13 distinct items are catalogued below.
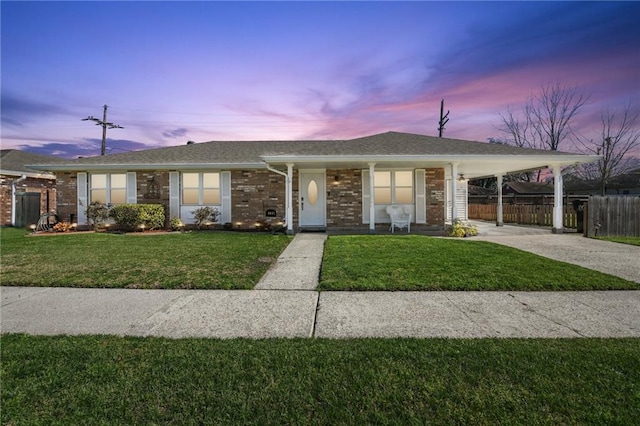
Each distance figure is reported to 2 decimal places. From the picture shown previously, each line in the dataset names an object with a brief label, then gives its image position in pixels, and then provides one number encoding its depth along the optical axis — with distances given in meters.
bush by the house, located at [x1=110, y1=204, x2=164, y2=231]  11.80
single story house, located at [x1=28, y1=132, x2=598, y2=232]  11.70
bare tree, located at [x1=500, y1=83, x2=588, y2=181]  22.86
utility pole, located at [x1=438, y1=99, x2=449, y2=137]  26.47
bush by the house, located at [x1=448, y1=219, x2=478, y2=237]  10.55
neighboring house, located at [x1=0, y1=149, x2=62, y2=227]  14.94
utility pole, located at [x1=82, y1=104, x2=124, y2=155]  24.97
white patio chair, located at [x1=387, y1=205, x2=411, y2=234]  11.48
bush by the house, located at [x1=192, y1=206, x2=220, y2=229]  12.34
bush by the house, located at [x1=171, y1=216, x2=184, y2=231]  12.20
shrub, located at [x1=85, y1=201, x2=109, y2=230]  12.45
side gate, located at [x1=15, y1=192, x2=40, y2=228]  14.92
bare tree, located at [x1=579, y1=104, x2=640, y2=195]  20.55
